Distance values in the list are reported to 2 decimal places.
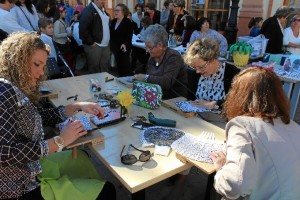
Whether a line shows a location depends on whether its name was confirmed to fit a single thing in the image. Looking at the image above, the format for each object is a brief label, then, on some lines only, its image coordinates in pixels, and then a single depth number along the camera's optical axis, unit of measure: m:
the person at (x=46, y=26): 3.77
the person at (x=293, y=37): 4.37
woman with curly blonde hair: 1.15
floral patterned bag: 1.96
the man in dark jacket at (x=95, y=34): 4.19
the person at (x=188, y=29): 4.93
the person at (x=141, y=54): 5.41
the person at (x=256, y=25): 5.71
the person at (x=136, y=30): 6.14
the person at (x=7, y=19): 2.96
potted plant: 3.59
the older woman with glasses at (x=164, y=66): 2.37
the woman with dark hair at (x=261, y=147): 1.04
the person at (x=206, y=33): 4.41
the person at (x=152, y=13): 6.36
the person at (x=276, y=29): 4.43
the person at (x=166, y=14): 6.30
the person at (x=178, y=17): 5.66
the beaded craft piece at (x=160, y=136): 1.51
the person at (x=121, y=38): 4.69
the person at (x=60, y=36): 4.71
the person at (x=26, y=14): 3.44
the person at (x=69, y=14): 8.20
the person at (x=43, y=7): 4.49
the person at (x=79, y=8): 8.63
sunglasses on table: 1.31
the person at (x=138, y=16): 6.44
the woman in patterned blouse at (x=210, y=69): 2.05
